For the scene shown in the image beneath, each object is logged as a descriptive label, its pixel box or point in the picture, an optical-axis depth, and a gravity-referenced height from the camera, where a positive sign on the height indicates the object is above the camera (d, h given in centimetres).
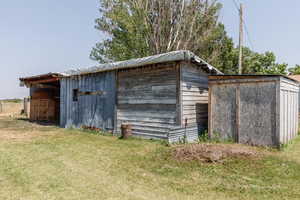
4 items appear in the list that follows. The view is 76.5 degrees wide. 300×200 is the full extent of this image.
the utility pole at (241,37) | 1134 +387
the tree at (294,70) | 3157 +536
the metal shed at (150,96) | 764 +24
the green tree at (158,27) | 1705 +717
